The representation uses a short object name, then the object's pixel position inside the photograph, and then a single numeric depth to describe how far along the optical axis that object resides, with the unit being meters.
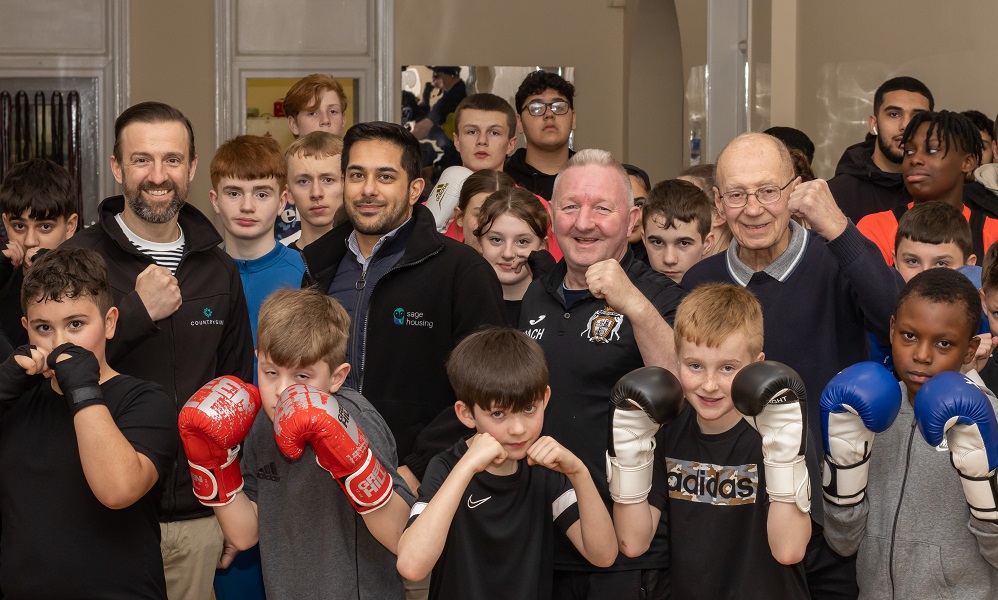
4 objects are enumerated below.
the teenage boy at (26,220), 3.91
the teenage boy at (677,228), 4.11
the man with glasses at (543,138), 5.45
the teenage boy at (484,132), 5.30
